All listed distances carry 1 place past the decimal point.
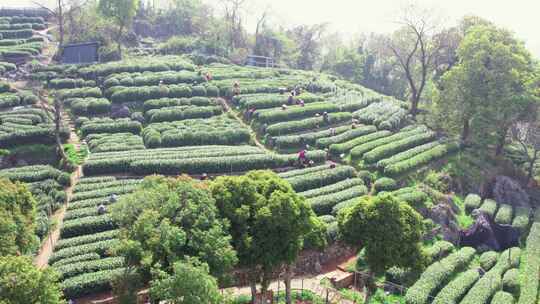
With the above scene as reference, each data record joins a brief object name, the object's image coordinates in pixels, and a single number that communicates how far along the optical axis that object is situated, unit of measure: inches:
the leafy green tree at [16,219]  863.7
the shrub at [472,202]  1523.1
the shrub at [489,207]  1480.1
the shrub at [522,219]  1449.6
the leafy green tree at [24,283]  674.8
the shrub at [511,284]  1167.0
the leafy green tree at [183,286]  721.6
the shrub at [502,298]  1079.8
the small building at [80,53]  2450.8
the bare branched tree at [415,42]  2075.5
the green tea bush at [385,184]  1515.7
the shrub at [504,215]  1451.6
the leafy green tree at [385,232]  927.7
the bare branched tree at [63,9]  2546.8
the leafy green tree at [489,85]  1745.8
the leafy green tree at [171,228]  776.9
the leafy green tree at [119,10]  2465.7
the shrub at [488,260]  1268.0
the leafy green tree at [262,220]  898.7
